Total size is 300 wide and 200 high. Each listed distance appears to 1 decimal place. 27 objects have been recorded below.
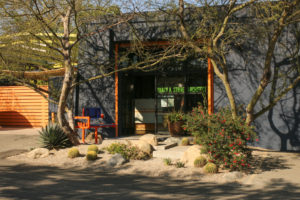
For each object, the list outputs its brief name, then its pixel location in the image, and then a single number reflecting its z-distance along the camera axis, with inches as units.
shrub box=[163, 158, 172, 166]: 340.8
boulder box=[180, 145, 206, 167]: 340.5
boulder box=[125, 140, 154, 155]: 386.3
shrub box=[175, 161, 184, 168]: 331.0
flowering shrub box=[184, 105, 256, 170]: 306.8
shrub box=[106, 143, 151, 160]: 370.9
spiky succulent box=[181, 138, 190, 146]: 454.0
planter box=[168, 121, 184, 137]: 511.8
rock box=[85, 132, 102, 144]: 510.8
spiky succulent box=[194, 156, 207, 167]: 327.0
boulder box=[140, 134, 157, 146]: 425.1
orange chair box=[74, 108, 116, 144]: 540.9
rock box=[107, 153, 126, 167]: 346.3
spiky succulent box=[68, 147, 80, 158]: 375.9
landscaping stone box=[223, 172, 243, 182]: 287.4
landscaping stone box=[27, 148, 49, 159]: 390.0
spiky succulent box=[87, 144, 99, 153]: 394.9
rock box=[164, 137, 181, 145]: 462.9
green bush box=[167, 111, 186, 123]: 511.0
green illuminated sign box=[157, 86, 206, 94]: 533.0
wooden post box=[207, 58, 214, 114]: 507.2
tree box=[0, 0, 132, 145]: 413.1
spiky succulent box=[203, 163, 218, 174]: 304.3
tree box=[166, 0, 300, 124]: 346.0
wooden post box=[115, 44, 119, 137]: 538.6
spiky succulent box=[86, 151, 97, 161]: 365.1
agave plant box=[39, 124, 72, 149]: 426.6
